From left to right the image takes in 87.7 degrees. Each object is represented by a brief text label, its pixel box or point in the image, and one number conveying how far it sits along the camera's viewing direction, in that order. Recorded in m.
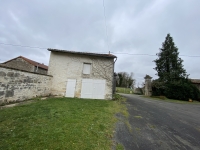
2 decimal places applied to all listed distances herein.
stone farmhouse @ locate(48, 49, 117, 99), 10.25
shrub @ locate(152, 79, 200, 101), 17.41
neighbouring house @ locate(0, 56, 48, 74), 17.85
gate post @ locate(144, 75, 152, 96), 21.92
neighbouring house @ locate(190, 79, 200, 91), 22.86
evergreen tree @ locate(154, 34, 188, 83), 20.09
